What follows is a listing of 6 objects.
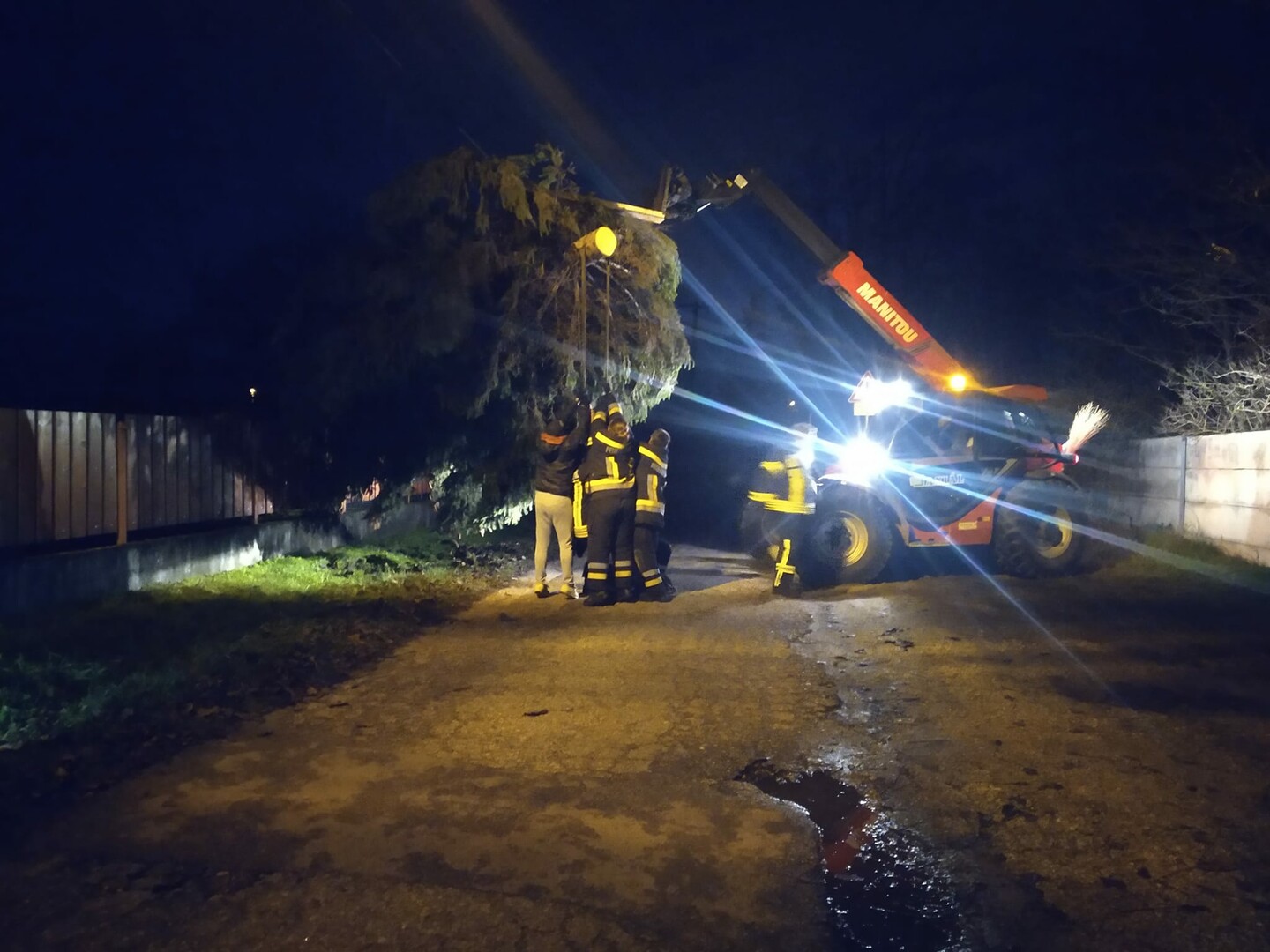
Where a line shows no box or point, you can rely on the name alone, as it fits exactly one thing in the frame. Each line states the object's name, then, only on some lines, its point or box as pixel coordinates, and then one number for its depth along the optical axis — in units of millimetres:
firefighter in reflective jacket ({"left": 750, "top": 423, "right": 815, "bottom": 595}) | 10797
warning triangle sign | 12109
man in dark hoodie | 10516
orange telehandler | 11148
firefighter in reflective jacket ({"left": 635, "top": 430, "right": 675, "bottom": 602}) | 10242
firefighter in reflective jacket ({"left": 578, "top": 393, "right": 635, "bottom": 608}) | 10070
